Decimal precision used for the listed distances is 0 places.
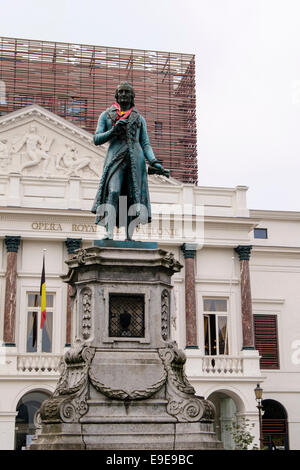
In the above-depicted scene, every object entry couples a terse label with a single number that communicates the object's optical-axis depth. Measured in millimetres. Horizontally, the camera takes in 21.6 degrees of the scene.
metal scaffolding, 48059
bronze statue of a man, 11695
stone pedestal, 9742
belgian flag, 28458
